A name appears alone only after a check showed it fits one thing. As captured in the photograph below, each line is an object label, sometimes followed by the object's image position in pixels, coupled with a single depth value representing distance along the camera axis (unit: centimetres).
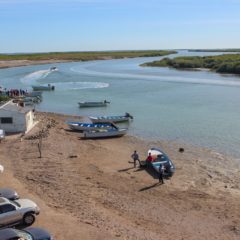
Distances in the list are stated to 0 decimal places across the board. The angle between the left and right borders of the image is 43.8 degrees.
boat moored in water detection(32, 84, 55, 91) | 5452
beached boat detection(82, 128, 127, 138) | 2715
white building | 2554
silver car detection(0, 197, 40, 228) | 1214
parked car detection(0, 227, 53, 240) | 1044
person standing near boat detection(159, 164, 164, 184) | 1825
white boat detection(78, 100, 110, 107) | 4076
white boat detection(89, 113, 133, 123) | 3232
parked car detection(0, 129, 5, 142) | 2372
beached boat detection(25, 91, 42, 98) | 4669
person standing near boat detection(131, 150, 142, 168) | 2060
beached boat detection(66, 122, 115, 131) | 2881
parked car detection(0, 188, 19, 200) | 1381
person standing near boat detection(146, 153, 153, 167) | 2033
